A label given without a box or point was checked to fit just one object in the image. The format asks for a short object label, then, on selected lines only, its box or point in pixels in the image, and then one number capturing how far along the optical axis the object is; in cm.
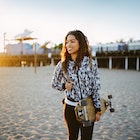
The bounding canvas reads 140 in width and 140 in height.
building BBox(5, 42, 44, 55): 6600
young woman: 262
